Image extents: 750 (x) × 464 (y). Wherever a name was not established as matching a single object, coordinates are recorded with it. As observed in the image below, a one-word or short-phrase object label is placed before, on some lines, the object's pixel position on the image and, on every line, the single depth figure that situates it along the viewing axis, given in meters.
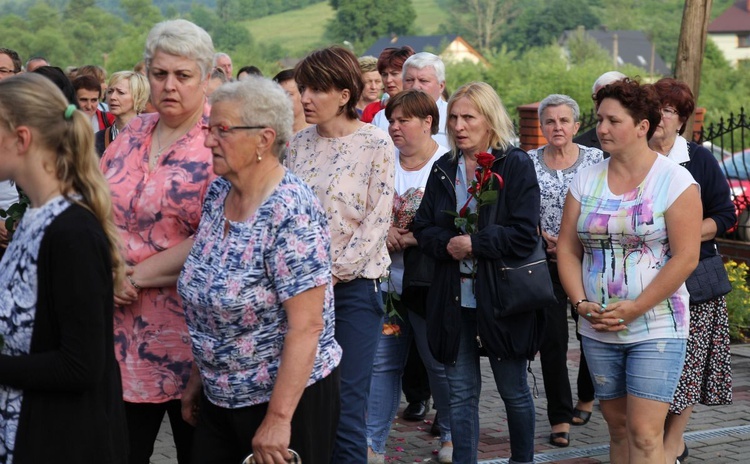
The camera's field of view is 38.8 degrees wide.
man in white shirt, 7.27
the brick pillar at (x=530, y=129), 12.00
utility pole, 10.61
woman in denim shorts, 4.68
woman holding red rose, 5.23
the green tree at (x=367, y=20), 132.88
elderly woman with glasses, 3.28
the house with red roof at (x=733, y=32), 119.62
